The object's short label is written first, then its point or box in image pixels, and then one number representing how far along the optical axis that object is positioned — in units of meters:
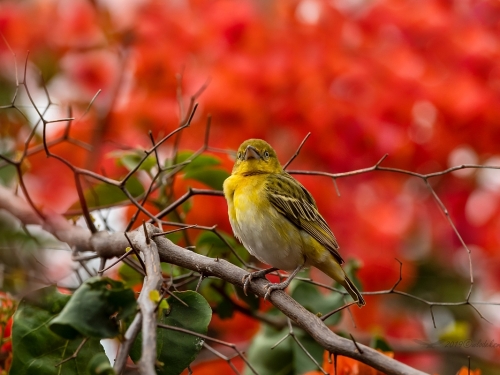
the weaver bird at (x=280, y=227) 3.12
